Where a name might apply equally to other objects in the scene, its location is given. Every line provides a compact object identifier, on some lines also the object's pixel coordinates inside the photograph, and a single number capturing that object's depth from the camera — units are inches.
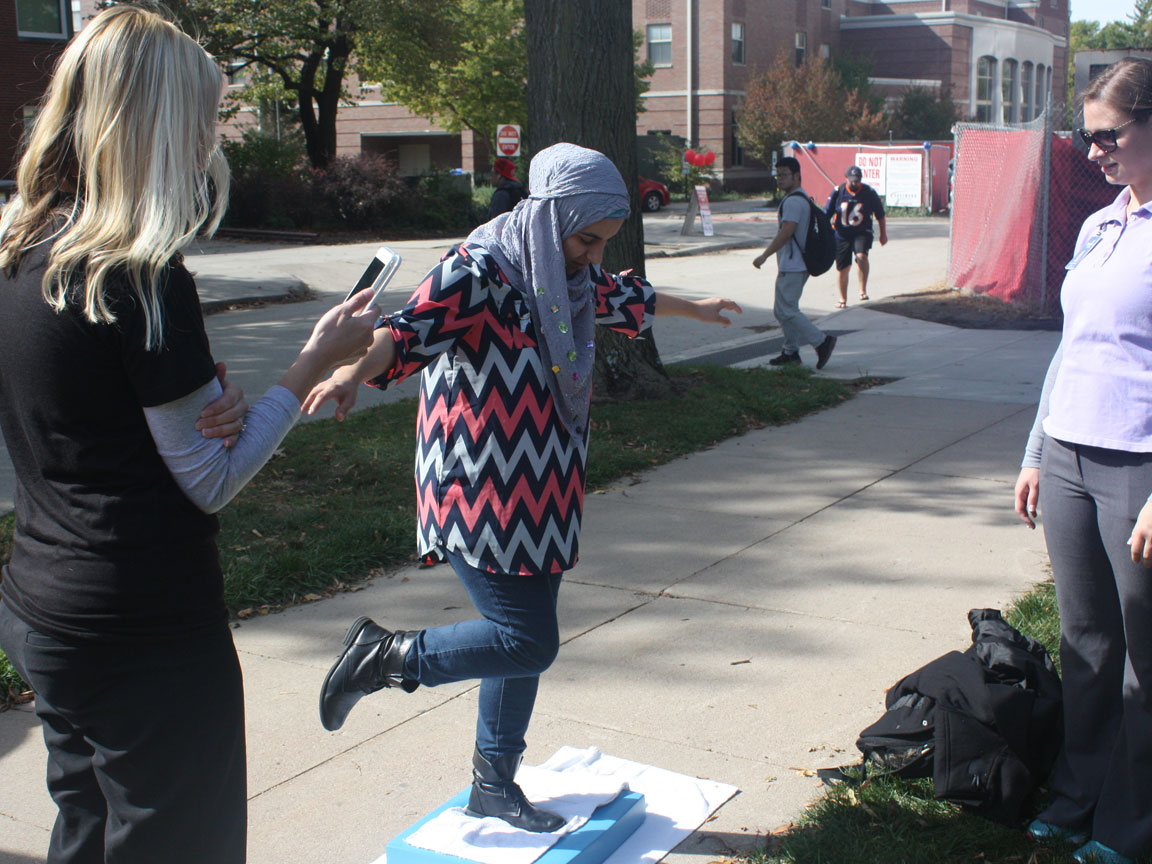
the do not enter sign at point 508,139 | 914.1
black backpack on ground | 116.0
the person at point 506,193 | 442.0
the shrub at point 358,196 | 1018.1
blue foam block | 110.0
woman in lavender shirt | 100.5
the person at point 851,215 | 577.3
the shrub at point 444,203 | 1058.1
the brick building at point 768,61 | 1804.9
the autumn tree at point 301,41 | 1133.7
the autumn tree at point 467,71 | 1222.3
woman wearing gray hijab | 102.9
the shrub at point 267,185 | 1022.4
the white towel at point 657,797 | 117.3
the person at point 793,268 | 402.9
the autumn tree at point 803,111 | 1593.3
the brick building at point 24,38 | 1075.3
